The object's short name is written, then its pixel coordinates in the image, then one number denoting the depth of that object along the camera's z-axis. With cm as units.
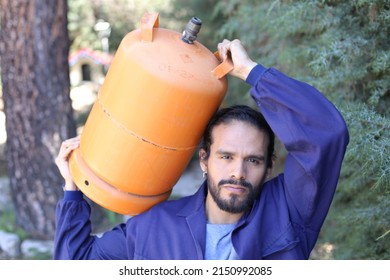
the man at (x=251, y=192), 189
